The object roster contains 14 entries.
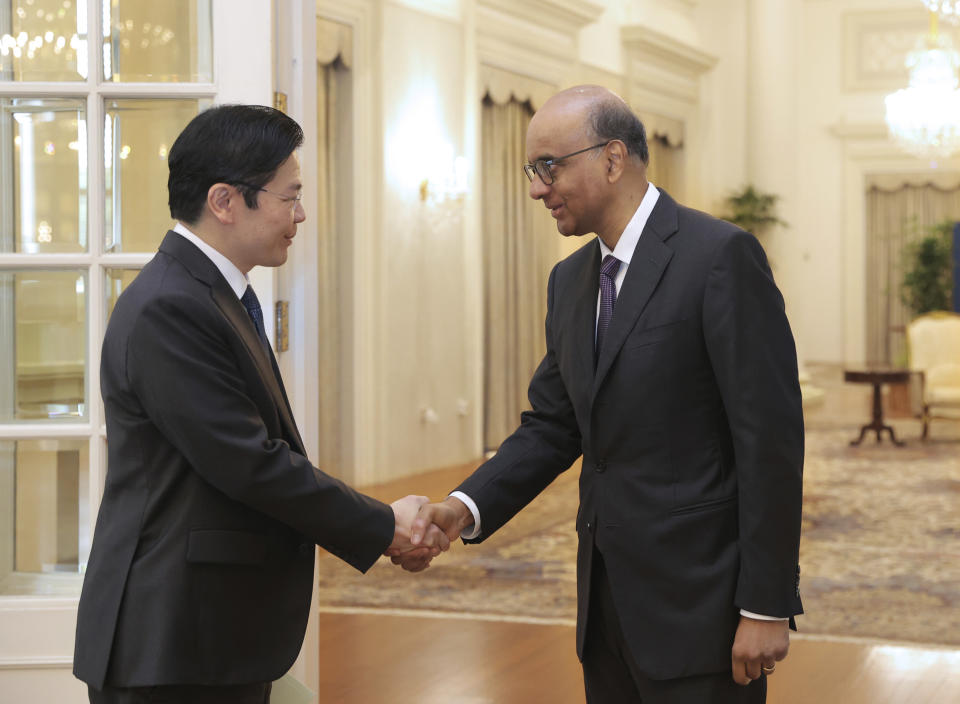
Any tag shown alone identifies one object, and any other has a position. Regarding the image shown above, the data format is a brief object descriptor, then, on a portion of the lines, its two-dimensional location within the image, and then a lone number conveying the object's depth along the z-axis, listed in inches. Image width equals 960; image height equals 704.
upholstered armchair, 429.1
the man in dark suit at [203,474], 67.9
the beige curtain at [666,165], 569.9
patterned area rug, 194.4
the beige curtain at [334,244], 323.0
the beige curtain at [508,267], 403.9
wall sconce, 360.2
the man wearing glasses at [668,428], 73.1
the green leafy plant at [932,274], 663.8
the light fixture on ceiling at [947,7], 415.5
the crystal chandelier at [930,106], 494.6
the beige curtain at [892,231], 724.0
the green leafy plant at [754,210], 603.2
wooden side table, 412.2
